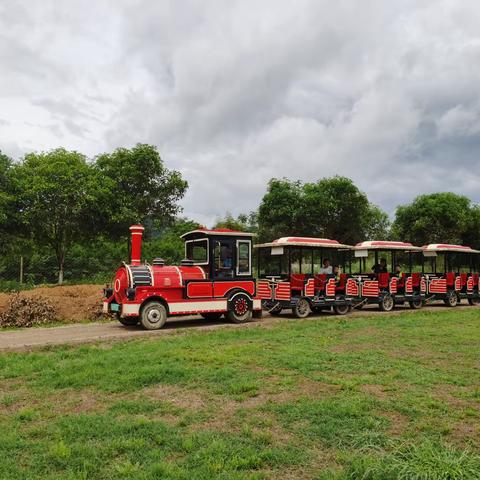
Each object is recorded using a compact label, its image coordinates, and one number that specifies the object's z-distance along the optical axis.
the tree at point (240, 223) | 34.59
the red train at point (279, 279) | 12.50
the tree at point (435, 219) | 32.41
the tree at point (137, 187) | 22.84
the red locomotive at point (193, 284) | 12.27
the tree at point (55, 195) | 21.12
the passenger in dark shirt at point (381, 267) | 17.81
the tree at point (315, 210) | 27.89
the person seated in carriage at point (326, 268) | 15.85
